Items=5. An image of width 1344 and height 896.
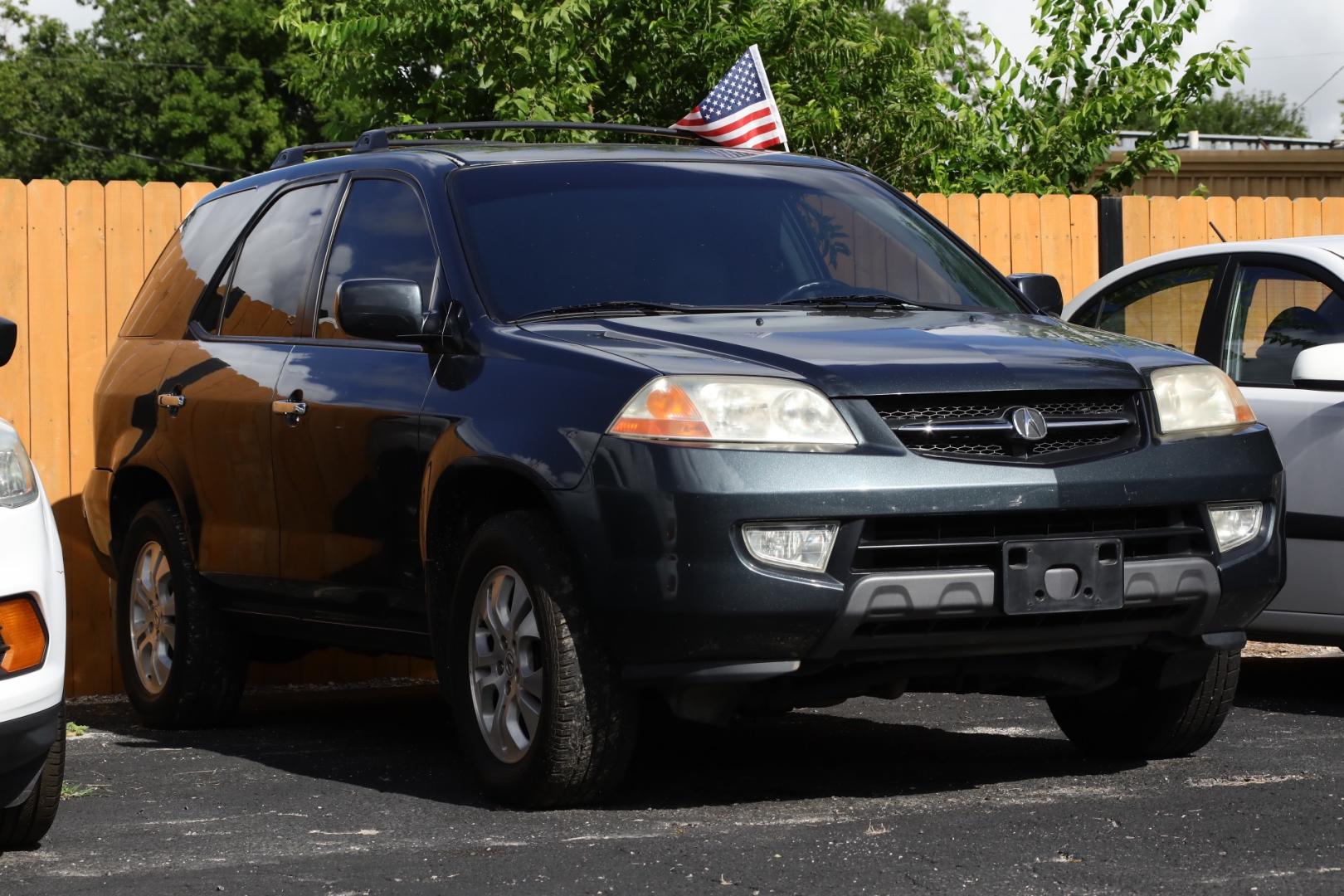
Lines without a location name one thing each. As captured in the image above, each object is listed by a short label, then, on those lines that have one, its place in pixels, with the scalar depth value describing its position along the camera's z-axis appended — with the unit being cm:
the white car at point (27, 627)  438
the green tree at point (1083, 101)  1441
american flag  1014
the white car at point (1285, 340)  682
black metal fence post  1063
